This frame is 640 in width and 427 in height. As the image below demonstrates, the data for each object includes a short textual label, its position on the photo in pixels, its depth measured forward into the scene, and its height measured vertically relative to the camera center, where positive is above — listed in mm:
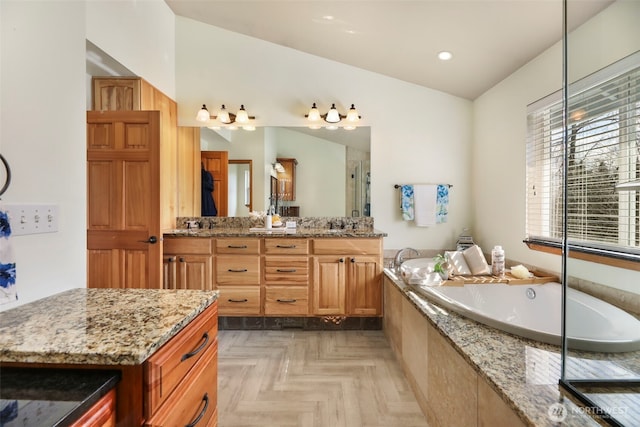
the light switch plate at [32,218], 904 -17
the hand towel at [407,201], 3049 +118
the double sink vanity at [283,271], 2631 -524
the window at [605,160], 1136 +211
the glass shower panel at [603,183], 1066 +119
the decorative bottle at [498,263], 2332 -404
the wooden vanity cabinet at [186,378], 712 -472
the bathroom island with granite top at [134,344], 664 -312
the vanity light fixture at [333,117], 3014 +991
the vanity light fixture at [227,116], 3033 +999
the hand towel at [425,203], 3035 +97
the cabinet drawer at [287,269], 2629 -505
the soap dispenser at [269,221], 3037 -87
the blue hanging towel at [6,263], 852 -149
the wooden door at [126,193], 2402 +164
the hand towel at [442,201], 3051 +118
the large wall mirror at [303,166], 3162 +508
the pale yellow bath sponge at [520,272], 2158 -448
